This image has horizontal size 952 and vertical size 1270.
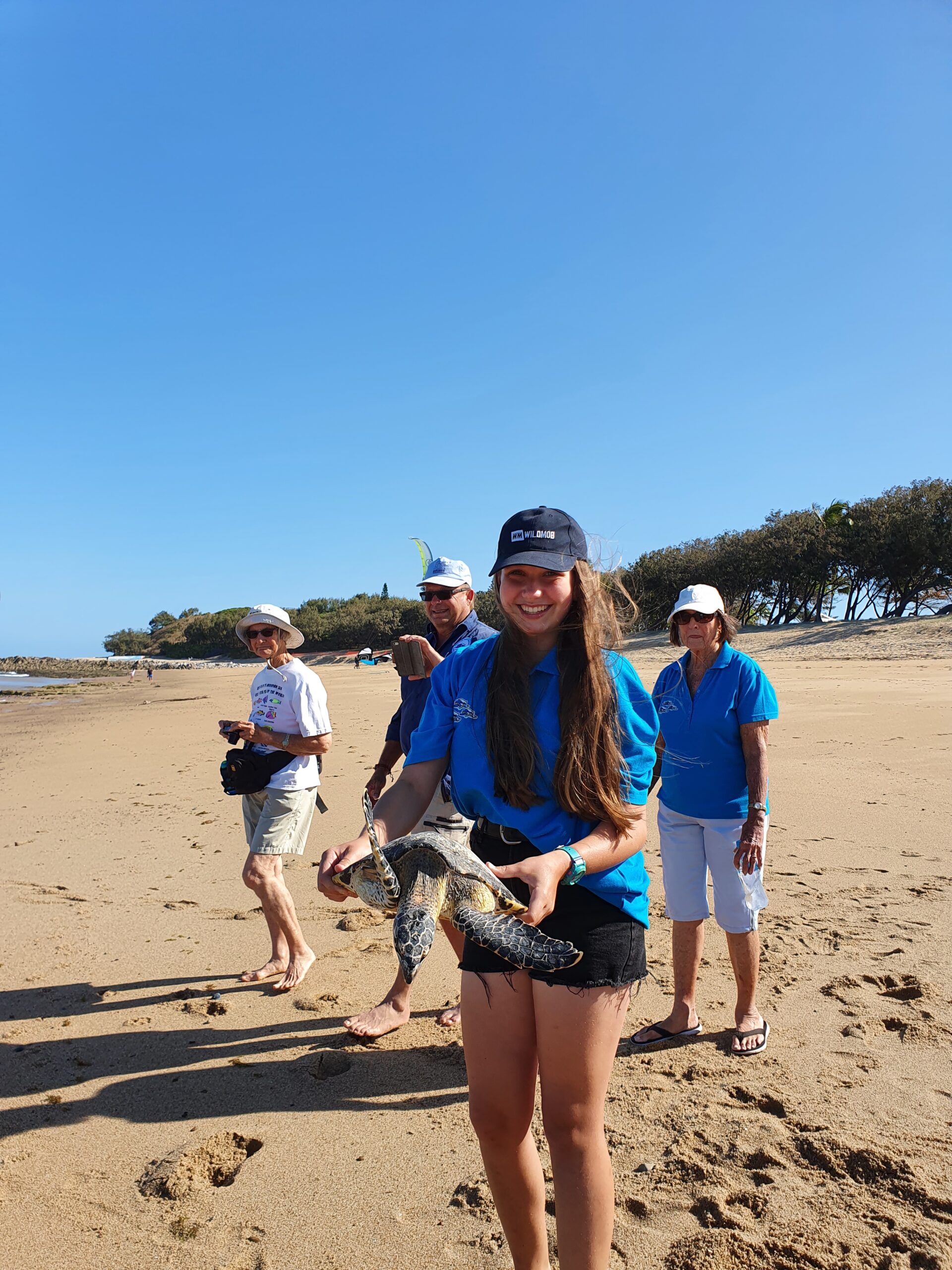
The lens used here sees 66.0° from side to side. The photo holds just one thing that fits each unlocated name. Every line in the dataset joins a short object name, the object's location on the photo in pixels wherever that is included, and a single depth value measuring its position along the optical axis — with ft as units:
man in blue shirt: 11.55
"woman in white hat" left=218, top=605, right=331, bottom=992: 13.00
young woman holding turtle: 5.65
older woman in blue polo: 11.02
